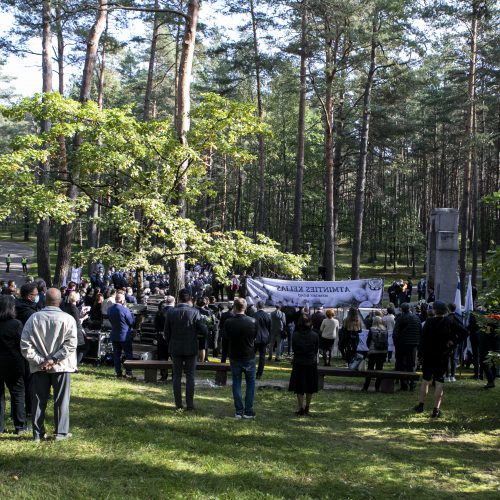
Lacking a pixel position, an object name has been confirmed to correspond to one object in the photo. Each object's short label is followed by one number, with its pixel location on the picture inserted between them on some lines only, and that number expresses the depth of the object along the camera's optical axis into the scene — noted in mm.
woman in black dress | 7984
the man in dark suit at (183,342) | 7469
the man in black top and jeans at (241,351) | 7449
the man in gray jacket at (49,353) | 5512
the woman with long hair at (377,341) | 10922
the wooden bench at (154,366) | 9727
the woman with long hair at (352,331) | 12680
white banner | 15336
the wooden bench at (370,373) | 10086
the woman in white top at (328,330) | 12867
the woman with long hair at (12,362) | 5770
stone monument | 14859
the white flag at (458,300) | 12865
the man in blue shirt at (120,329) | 10047
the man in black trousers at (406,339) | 10531
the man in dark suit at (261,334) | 11203
